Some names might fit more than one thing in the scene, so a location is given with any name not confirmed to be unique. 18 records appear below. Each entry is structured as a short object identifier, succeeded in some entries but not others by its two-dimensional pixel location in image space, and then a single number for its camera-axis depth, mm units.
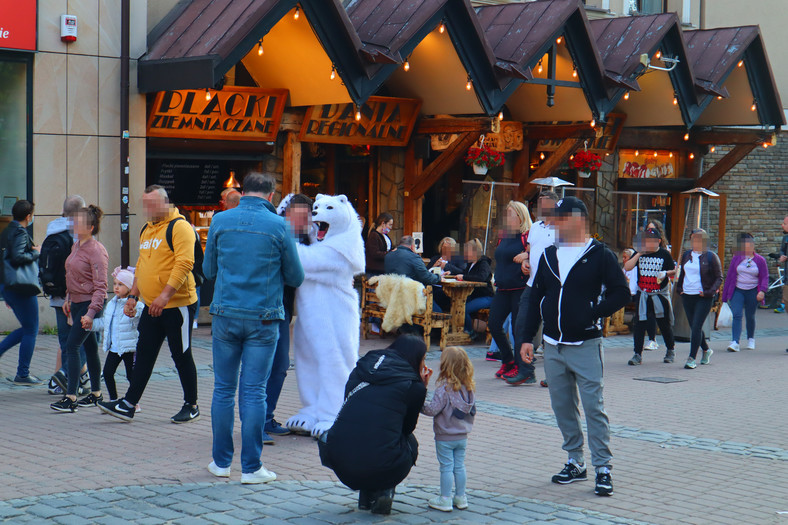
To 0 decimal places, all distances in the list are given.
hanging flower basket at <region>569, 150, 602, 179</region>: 19000
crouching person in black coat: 5406
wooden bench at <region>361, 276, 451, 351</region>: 12562
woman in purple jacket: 14188
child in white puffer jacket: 8227
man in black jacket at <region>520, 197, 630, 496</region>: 6312
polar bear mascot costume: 7367
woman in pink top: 8328
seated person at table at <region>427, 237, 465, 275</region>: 13984
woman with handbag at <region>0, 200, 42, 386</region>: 9281
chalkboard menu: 14586
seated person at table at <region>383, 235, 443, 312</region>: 12398
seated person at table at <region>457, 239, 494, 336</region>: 13305
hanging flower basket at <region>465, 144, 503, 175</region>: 17344
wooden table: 12969
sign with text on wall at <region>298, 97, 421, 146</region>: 15406
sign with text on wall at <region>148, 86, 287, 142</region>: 13758
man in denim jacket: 6145
